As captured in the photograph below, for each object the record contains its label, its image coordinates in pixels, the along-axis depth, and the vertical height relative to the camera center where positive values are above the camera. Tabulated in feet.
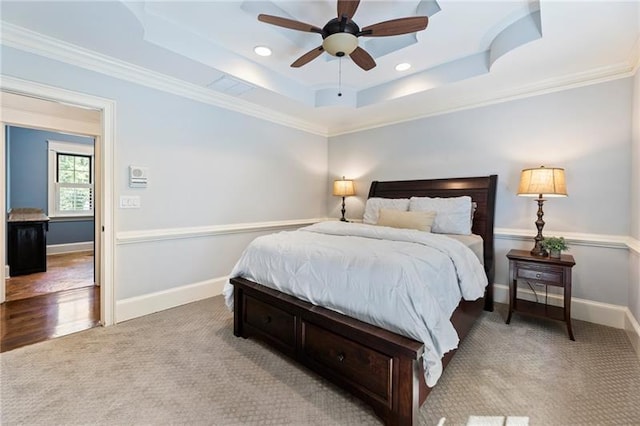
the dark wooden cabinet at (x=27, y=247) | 14.01 -2.01
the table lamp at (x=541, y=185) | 8.60 +0.79
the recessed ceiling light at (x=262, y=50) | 9.35 +5.37
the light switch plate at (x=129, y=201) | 9.22 +0.22
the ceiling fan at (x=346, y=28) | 6.44 +4.34
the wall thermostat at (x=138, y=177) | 9.36 +1.07
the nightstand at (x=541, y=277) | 8.08 -2.00
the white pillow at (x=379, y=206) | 11.81 +0.16
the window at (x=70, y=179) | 19.10 +2.06
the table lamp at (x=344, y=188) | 14.88 +1.14
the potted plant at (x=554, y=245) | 8.47 -1.06
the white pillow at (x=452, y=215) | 10.27 -0.19
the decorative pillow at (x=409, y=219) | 10.20 -0.37
